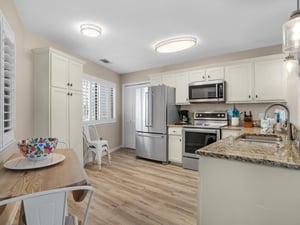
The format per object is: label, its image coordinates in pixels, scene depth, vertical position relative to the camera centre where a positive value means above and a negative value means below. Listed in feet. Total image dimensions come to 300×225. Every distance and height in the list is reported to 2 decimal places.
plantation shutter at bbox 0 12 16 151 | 5.24 +1.09
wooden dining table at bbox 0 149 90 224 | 2.97 -1.34
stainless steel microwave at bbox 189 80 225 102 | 11.36 +1.49
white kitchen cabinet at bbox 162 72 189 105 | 13.12 +2.25
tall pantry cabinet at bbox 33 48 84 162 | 8.87 +1.00
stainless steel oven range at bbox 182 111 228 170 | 10.82 -1.53
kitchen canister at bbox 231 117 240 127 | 11.33 -0.60
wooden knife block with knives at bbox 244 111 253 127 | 10.93 -0.53
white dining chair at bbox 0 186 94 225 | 2.46 -1.42
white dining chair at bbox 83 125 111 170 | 11.89 -2.41
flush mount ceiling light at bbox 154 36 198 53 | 9.80 +4.12
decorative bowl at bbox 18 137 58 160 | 4.29 -0.92
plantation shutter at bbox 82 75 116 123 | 13.79 +1.13
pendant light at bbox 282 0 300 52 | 4.13 +2.06
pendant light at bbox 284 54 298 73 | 7.09 +2.09
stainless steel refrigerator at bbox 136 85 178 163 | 12.85 -0.60
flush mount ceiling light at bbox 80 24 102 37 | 8.55 +4.27
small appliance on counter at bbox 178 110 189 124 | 13.70 -0.31
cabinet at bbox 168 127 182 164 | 12.23 -2.32
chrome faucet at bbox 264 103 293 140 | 5.65 -0.65
